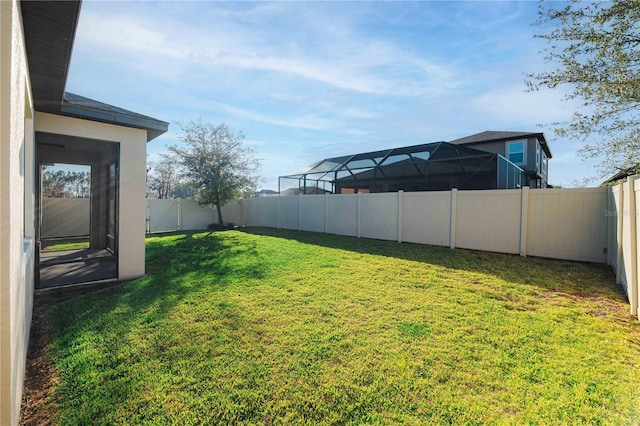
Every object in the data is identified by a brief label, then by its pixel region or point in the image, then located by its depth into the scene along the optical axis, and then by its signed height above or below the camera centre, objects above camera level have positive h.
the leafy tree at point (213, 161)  13.30 +2.59
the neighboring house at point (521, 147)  16.16 +4.09
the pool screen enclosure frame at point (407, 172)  10.54 +1.99
